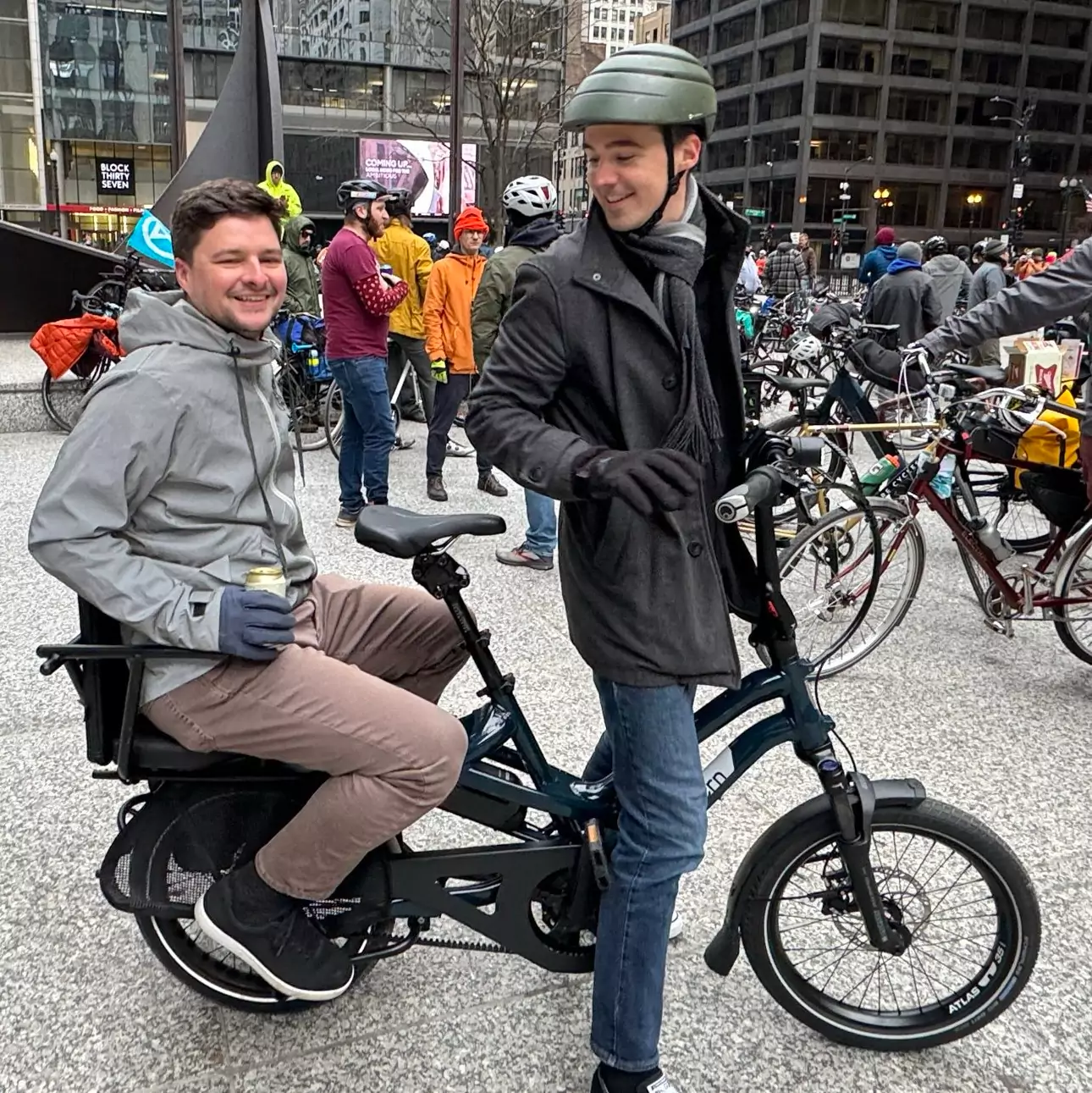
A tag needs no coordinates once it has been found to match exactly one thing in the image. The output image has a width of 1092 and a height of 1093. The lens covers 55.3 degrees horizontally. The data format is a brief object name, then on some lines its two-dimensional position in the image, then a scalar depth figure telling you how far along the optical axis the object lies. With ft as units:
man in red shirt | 21.22
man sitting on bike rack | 6.23
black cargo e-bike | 6.89
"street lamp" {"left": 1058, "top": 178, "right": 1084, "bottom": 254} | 195.43
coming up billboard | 148.97
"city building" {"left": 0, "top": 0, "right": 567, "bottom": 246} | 96.53
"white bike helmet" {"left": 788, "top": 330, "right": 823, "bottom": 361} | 21.04
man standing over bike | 6.00
